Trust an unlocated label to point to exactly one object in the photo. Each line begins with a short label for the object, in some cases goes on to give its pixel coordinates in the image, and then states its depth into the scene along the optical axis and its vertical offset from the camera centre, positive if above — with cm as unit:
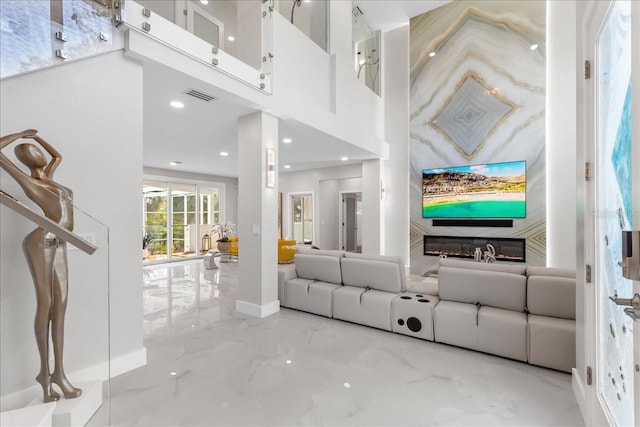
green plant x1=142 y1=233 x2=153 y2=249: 827 -63
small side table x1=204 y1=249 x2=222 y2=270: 733 -107
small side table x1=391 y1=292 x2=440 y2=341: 308 -105
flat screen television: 580 +51
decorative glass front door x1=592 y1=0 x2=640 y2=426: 128 +3
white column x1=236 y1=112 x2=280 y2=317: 391 -6
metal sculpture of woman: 189 -26
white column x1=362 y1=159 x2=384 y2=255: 722 +17
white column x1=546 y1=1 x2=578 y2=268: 522 +146
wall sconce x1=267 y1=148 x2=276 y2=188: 400 +66
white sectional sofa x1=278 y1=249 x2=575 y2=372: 256 -90
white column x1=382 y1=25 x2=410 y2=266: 716 +183
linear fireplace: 583 -63
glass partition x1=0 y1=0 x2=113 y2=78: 203 +138
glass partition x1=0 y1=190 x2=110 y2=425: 191 -63
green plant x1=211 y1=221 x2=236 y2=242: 873 -40
